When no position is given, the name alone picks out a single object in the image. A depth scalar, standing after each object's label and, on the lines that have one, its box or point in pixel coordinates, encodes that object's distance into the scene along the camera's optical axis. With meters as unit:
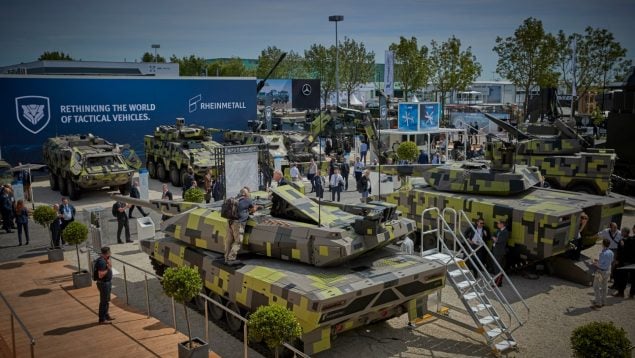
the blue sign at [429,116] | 31.00
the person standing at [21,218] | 17.92
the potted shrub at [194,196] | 18.00
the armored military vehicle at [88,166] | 24.06
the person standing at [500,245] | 14.18
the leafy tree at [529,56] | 41.44
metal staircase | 10.65
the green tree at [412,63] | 51.12
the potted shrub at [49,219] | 15.92
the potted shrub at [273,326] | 8.61
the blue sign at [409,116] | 30.83
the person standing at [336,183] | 22.91
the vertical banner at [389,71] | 35.75
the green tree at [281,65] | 65.31
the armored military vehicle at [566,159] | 21.39
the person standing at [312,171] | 25.62
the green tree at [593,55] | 41.88
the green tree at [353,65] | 60.69
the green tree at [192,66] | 72.94
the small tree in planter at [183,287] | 9.77
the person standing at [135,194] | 20.28
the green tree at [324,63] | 62.22
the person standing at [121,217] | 17.69
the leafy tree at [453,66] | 47.88
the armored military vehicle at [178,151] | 26.47
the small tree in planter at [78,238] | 13.82
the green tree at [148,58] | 90.44
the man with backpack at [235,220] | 11.12
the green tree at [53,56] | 85.70
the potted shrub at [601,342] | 7.63
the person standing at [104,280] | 11.29
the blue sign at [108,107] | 29.88
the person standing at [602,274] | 12.33
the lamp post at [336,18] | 41.30
